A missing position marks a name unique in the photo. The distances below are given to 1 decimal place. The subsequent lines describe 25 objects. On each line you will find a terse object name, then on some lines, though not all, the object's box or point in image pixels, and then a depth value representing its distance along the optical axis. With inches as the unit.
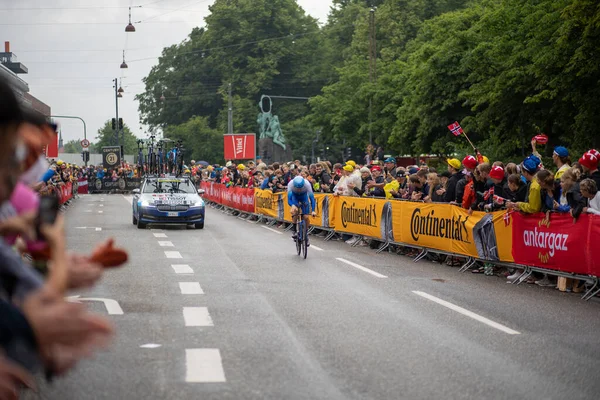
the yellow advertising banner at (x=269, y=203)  1249.4
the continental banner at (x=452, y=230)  649.0
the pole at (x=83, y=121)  3569.4
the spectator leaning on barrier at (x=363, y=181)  978.7
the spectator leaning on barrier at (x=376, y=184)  931.3
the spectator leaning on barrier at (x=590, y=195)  534.6
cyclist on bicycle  786.8
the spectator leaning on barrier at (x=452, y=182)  746.2
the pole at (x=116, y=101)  3799.2
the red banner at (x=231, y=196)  1482.5
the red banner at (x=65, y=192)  1599.4
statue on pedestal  3075.8
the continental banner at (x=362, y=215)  863.7
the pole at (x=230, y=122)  3221.0
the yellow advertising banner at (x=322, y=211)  1039.0
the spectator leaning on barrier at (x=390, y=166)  943.0
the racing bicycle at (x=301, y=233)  764.6
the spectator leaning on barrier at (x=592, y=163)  567.5
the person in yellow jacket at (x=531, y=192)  595.2
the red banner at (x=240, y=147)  2792.8
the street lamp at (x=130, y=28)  2305.6
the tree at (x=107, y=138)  6208.2
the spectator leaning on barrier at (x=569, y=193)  551.2
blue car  1141.7
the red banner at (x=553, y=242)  541.0
